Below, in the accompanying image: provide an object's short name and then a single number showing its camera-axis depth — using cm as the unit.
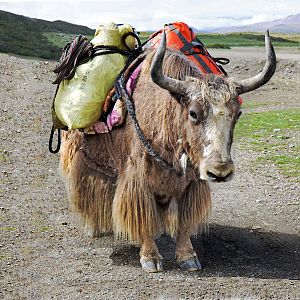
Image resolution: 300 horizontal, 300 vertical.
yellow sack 375
